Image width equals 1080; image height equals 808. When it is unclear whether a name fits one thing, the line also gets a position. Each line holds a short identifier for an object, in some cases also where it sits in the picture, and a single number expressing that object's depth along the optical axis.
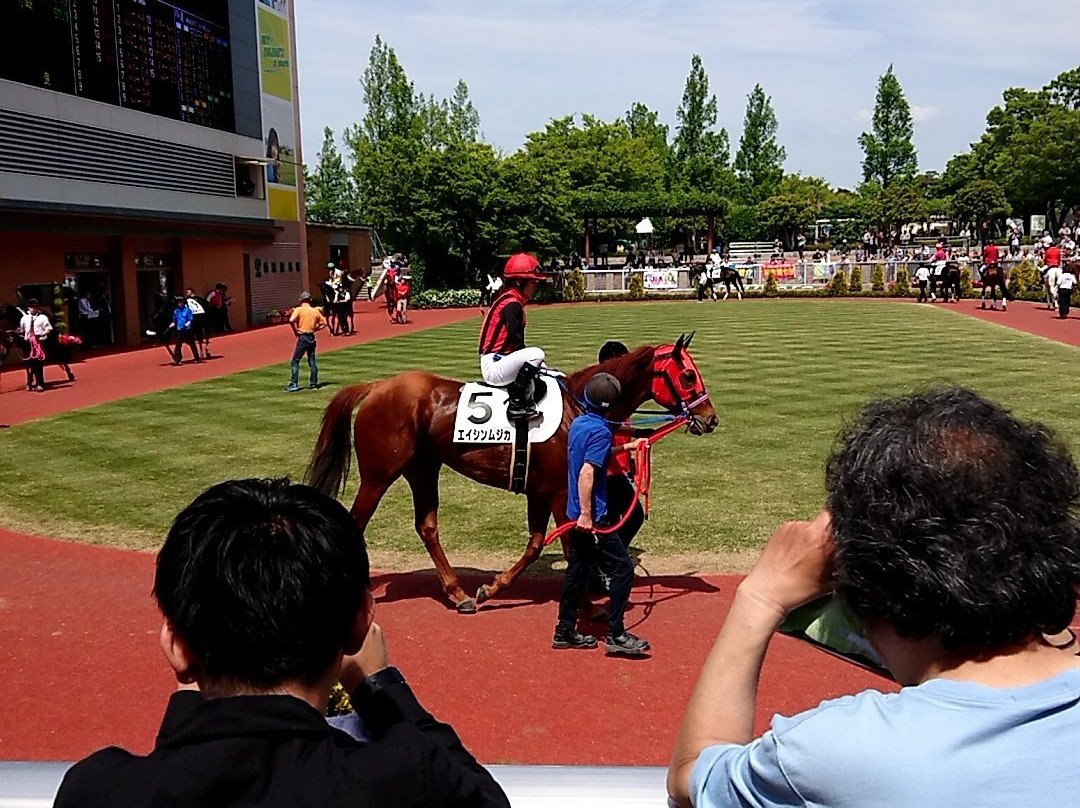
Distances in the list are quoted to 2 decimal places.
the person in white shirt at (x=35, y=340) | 19.97
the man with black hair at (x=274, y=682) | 1.58
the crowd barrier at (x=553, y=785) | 1.78
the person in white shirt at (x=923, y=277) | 37.31
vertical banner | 37.12
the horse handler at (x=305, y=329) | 18.64
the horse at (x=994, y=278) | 31.80
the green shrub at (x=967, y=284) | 39.91
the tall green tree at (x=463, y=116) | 79.50
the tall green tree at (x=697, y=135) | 84.69
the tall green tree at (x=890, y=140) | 84.19
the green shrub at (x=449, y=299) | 44.97
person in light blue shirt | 1.43
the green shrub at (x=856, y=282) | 43.22
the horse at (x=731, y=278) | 42.94
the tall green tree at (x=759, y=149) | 86.50
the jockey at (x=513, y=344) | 7.36
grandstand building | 24.80
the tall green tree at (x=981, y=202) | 62.22
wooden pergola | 50.03
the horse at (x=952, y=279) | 35.94
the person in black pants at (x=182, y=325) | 23.86
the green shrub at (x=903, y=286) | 41.06
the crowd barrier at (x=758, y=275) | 45.31
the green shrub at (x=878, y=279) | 42.66
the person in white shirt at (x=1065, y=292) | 28.11
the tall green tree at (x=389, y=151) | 45.12
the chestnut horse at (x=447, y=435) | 7.41
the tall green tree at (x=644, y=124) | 89.88
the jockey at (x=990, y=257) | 32.80
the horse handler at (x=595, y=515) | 6.37
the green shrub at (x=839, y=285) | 43.33
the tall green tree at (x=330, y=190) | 80.25
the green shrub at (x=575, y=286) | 46.97
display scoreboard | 24.23
